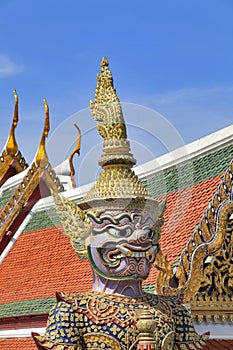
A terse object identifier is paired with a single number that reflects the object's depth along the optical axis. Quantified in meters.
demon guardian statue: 6.78
